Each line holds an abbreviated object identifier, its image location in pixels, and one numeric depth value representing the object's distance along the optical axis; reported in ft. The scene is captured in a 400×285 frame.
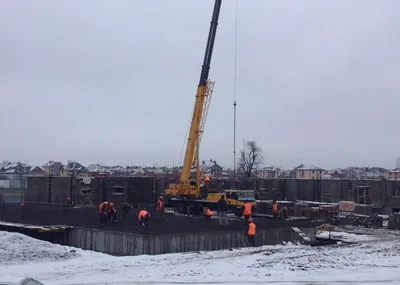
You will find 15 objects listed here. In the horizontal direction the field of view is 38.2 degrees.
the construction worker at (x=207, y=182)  112.57
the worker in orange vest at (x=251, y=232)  71.31
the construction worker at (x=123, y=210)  94.39
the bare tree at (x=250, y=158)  343.46
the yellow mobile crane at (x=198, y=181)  103.45
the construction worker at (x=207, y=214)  90.13
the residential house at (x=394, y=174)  445.46
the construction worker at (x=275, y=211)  102.06
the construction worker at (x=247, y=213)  82.89
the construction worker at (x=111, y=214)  82.01
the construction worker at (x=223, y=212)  82.37
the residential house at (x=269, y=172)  496.64
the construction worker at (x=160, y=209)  94.58
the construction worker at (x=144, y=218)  73.00
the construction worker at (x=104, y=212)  79.90
